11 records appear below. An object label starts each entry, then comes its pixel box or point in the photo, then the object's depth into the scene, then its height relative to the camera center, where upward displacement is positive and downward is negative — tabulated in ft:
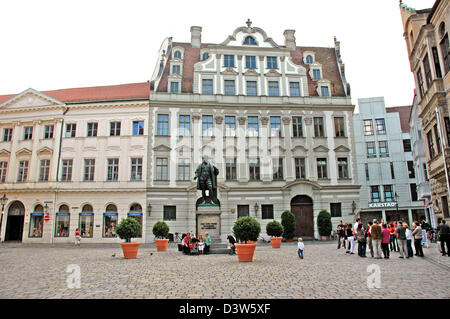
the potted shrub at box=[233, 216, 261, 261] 50.57 -1.09
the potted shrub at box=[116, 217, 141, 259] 55.57 -1.54
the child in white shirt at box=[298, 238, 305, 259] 52.07 -4.52
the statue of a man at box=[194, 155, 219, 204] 63.62 +8.86
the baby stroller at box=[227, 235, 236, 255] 61.52 -4.71
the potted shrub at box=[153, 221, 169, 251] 72.90 -2.15
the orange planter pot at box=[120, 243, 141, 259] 55.36 -4.41
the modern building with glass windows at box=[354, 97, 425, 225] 157.79 +27.70
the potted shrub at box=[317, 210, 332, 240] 103.96 -1.38
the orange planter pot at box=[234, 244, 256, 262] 47.60 -4.30
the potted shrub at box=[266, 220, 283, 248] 78.95 -2.81
